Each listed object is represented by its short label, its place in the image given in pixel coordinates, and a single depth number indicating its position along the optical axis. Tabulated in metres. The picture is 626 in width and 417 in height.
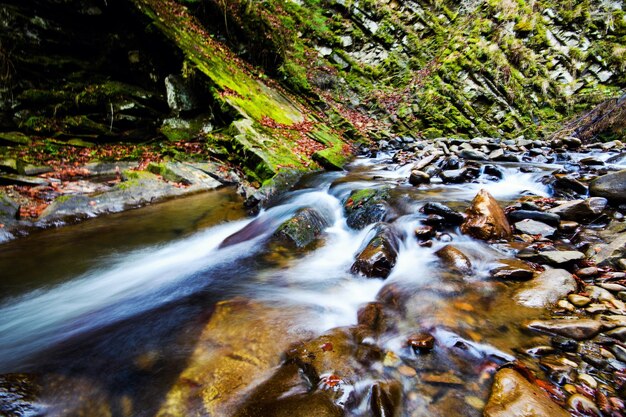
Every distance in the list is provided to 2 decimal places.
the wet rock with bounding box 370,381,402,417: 1.91
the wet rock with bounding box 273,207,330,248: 4.79
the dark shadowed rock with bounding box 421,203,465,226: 4.58
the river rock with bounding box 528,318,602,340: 2.29
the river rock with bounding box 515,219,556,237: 4.09
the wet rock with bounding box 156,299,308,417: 1.95
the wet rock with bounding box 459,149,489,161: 10.20
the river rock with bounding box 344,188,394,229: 5.28
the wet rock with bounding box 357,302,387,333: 2.76
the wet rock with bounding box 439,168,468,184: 7.37
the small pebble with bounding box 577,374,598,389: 1.92
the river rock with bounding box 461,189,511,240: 4.16
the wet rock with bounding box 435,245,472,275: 3.51
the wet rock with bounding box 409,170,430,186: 7.24
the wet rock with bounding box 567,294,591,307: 2.65
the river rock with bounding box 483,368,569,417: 1.70
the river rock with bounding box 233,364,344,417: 1.85
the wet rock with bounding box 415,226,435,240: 4.39
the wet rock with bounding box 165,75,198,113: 9.42
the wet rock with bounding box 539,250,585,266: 3.27
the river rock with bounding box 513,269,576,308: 2.79
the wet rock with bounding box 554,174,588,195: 5.61
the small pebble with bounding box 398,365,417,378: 2.17
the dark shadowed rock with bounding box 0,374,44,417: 1.81
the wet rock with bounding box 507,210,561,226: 4.28
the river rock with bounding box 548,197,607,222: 4.30
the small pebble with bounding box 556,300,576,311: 2.64
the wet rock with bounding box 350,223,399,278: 3.70
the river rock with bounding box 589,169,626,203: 4.57
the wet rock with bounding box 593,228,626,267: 3.10
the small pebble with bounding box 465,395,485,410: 1.90
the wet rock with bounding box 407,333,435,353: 2.39
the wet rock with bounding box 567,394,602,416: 1.75
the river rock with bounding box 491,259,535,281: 3.18
